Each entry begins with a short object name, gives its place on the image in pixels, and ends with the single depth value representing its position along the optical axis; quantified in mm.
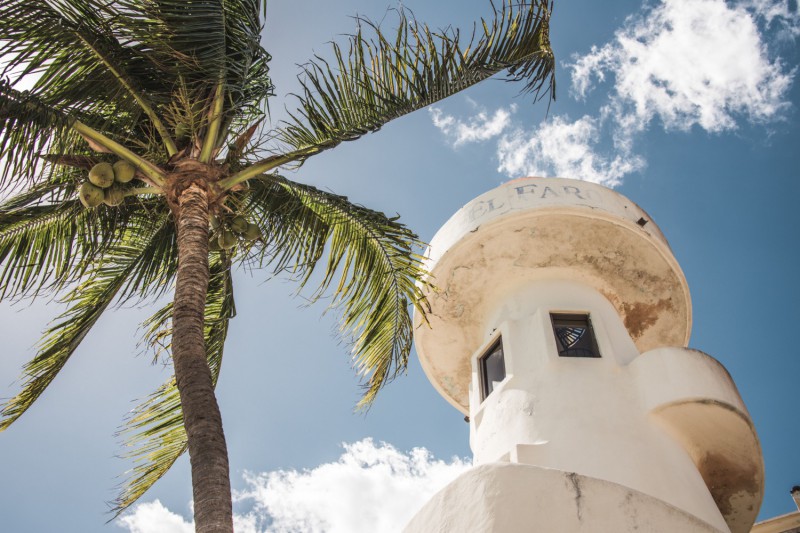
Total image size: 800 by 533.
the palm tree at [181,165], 8094
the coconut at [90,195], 7918
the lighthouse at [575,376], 7340
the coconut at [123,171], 8109
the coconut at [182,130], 8692
